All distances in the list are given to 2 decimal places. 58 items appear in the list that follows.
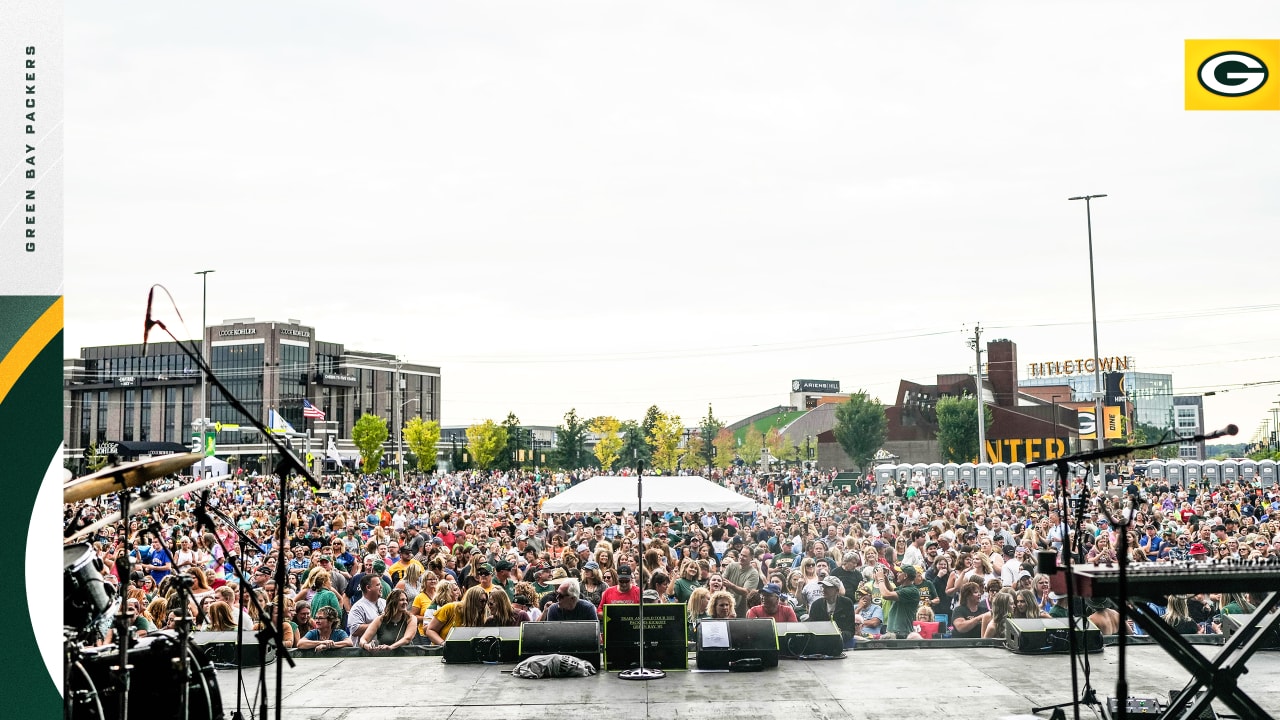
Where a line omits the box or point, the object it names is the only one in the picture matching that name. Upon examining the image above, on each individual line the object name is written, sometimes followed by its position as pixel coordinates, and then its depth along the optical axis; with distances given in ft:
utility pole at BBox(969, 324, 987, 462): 170.67
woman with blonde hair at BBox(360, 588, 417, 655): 41.01
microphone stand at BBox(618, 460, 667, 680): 35.96
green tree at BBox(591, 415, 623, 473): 302.04
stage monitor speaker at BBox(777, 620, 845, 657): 38.86
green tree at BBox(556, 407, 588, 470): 277.85
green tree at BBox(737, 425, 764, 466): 381.60
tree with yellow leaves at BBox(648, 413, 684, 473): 295.07
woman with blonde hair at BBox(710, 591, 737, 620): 39.27
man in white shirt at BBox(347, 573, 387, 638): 41.24
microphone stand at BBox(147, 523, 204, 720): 18.47
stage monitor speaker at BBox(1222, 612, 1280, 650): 37.68
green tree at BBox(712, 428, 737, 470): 348.79
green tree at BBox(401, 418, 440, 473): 304.30
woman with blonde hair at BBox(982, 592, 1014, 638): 41.55
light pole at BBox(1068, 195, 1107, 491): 110.45
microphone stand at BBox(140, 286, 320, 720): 16.97
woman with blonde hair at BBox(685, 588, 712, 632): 41.52
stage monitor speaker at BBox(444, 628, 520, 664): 38.99
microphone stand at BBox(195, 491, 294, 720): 18.57
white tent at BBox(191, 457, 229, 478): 109.70
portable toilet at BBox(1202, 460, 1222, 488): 140.26
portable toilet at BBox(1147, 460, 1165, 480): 143.02
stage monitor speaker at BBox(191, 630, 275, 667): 36.57
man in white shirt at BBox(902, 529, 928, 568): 50.21
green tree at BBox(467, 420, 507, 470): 306.76
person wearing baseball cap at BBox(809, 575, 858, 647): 41.16
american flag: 135.20
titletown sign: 435.53
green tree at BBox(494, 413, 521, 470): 311.06
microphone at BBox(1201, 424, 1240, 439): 19.61
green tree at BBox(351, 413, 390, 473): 290.97
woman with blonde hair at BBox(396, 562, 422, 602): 44.06
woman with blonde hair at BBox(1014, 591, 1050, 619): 42.06
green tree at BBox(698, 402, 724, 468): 293.66
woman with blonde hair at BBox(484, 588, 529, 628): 40.45
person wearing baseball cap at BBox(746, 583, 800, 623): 40.42
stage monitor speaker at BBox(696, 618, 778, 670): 36.99
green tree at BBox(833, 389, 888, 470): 265.54
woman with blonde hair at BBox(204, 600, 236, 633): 37.99
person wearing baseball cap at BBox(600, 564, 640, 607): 40.06
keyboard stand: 21.76
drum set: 17.29
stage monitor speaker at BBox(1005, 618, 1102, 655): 39.22
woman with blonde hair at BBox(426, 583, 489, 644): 40.27
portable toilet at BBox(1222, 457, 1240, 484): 137.49
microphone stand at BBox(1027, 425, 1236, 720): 18.75
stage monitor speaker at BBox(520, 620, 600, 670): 37.29
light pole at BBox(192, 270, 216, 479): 150.10
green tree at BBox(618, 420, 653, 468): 279.28
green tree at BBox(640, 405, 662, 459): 306.76
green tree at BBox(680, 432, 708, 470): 338.13
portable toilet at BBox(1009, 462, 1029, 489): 137.49
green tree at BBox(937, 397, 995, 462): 255.50
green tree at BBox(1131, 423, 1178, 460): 288.71
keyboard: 21.45
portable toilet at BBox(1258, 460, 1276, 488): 134.70
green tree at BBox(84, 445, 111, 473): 260.33
